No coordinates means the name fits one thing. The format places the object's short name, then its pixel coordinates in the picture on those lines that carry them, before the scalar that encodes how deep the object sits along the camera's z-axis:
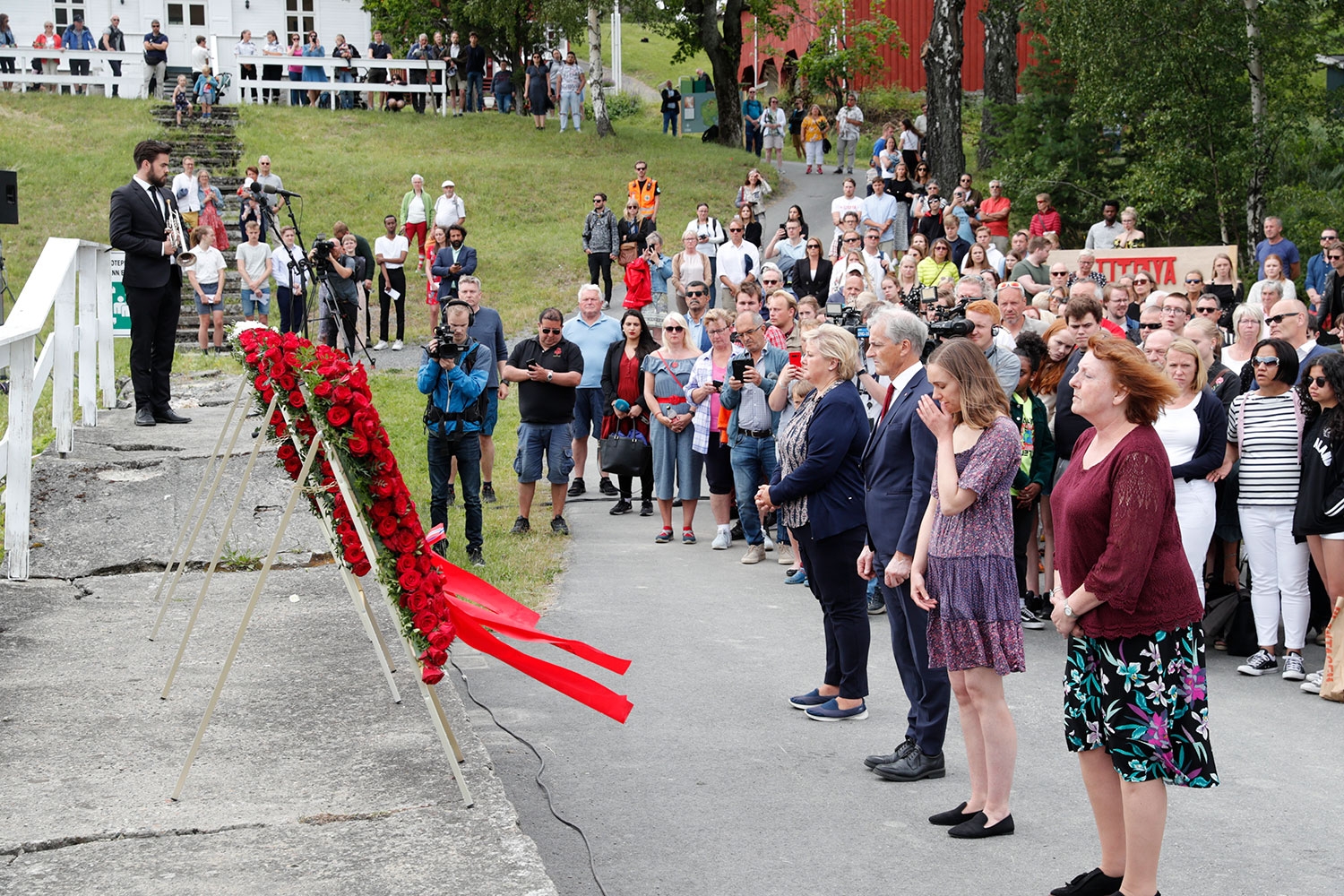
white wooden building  42.91
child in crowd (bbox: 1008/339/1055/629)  8.35
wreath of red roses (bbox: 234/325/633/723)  4.70
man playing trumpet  9.11
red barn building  40.28
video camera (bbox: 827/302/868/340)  8.36
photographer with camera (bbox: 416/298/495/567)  9.26
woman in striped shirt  7.44
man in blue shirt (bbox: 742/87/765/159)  36.91
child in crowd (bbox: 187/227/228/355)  18.09
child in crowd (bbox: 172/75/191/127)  32.09
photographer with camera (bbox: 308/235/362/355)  16.80
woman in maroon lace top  4.16
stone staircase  27.05
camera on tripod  16.64
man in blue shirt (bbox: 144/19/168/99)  35.69
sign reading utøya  14.80
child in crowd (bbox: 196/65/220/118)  33.62
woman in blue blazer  6.34
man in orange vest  21.58
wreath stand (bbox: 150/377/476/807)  4.38
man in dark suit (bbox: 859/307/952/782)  5.43
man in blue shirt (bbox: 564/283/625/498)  11.85
